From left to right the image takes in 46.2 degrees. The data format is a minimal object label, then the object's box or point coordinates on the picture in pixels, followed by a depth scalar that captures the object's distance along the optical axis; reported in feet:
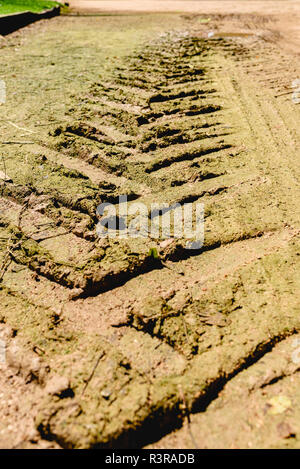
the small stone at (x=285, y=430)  4.06
